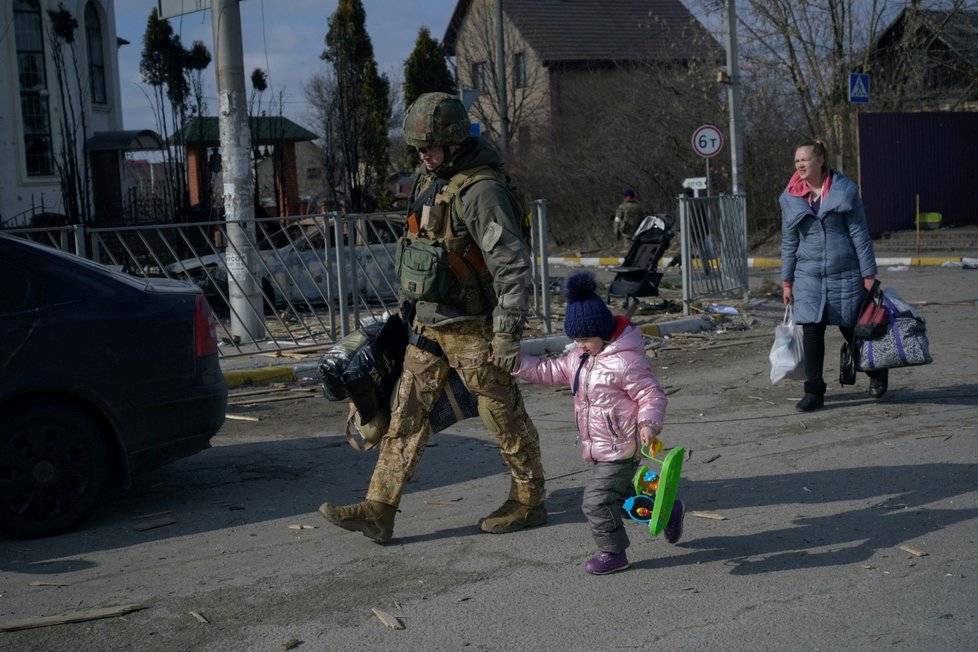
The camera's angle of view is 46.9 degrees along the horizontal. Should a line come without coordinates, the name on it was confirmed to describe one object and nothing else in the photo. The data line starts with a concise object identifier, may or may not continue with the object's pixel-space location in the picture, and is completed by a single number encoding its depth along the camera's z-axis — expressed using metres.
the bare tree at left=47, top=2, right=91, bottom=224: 16.95
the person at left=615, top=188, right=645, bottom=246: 20.66
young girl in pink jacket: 4.70
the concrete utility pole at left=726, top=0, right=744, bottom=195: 17.22
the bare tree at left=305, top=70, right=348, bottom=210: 21.83
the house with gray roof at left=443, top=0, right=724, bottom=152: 42.56
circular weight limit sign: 18.73
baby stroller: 14.59
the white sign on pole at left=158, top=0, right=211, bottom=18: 11.85
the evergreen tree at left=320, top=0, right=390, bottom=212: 21.58
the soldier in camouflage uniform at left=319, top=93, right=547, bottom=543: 4.99
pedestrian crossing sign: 20.73
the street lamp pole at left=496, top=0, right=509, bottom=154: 27.80
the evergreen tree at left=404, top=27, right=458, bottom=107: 39.41
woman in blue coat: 7.77
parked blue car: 5.52
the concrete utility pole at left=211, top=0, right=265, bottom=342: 11.44
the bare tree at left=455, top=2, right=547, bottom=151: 42.72
